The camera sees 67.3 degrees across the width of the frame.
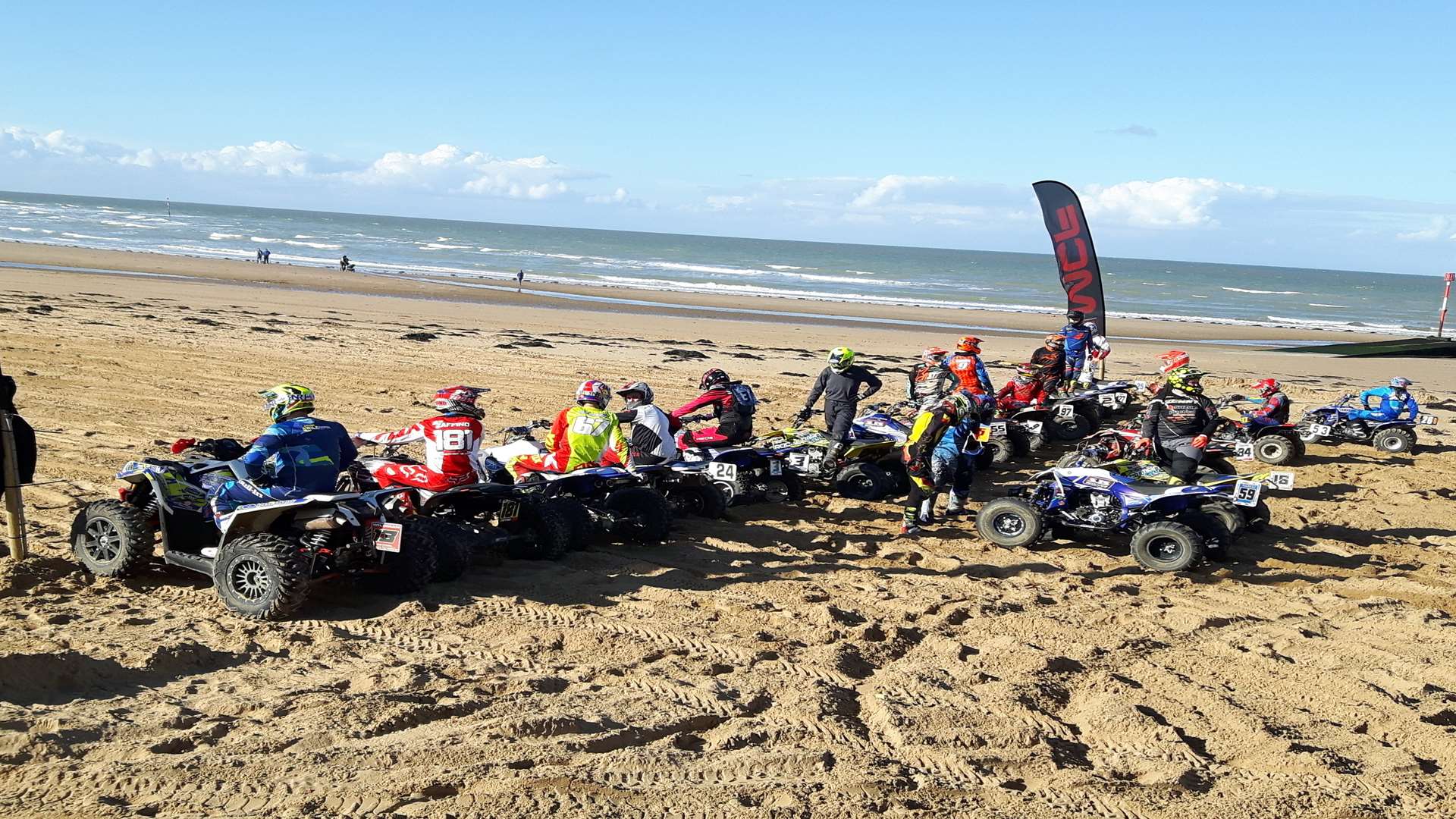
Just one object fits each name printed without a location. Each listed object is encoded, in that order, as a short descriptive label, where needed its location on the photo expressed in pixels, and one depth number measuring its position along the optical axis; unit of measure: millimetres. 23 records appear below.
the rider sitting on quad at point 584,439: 9328
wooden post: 7367
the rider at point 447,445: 8125
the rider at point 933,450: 10188
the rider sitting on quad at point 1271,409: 14297
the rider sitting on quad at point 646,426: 10164
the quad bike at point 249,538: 6672
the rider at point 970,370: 13422
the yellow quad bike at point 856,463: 11250
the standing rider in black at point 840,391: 11891
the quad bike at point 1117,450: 11320
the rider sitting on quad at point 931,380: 12492
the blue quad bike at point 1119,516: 9219
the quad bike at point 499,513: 8125
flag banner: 18688
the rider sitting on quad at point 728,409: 11445
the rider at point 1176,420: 11516
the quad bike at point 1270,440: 14055
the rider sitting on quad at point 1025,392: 14830
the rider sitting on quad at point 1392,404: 14922
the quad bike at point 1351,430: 14836
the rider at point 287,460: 7117
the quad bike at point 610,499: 9055
